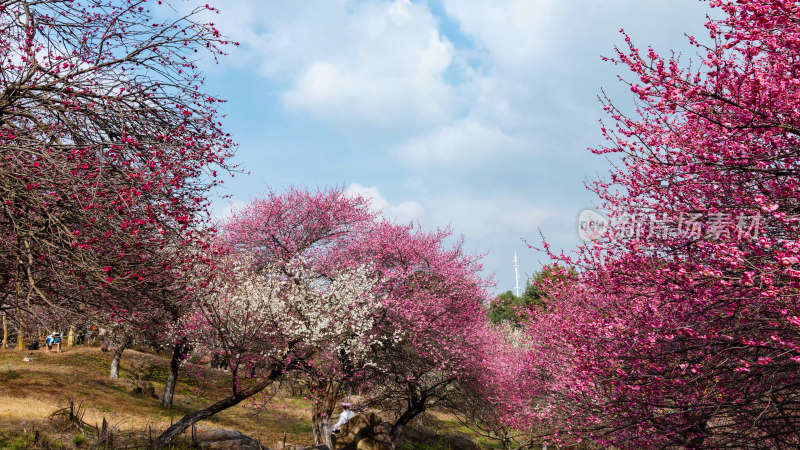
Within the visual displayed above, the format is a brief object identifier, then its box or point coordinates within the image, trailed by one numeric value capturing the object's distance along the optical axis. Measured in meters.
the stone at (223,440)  15.38
